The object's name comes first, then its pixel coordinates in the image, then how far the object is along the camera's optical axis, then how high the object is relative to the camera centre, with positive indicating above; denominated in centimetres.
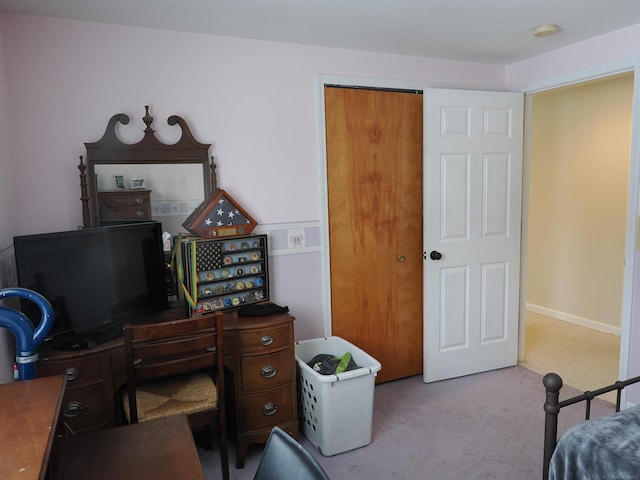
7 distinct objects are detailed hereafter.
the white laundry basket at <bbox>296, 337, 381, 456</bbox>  239 -115
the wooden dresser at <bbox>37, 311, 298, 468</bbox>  203 -92
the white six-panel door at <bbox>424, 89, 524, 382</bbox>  310 -28
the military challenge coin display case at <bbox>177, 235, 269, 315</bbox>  241 -43
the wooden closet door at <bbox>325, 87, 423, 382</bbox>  299 -22
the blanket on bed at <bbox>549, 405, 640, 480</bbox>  133 -80
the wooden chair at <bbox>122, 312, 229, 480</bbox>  188 -73
